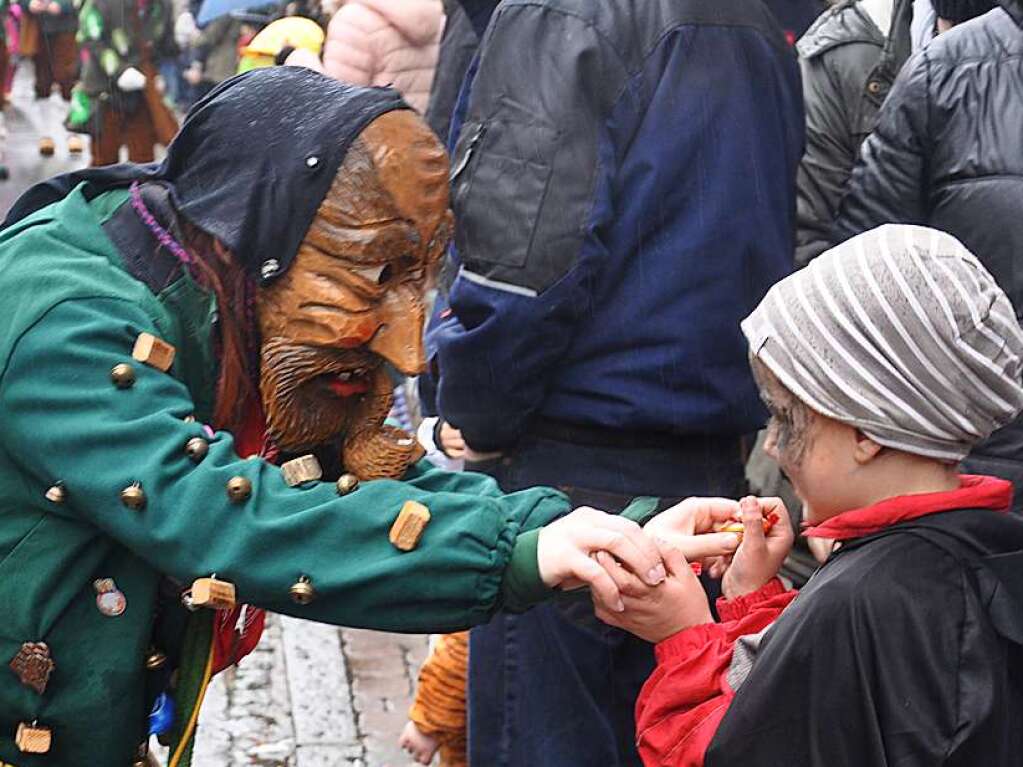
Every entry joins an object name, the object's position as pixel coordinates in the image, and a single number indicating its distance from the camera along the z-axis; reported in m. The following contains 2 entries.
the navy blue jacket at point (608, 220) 6.70
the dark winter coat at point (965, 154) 7.27
